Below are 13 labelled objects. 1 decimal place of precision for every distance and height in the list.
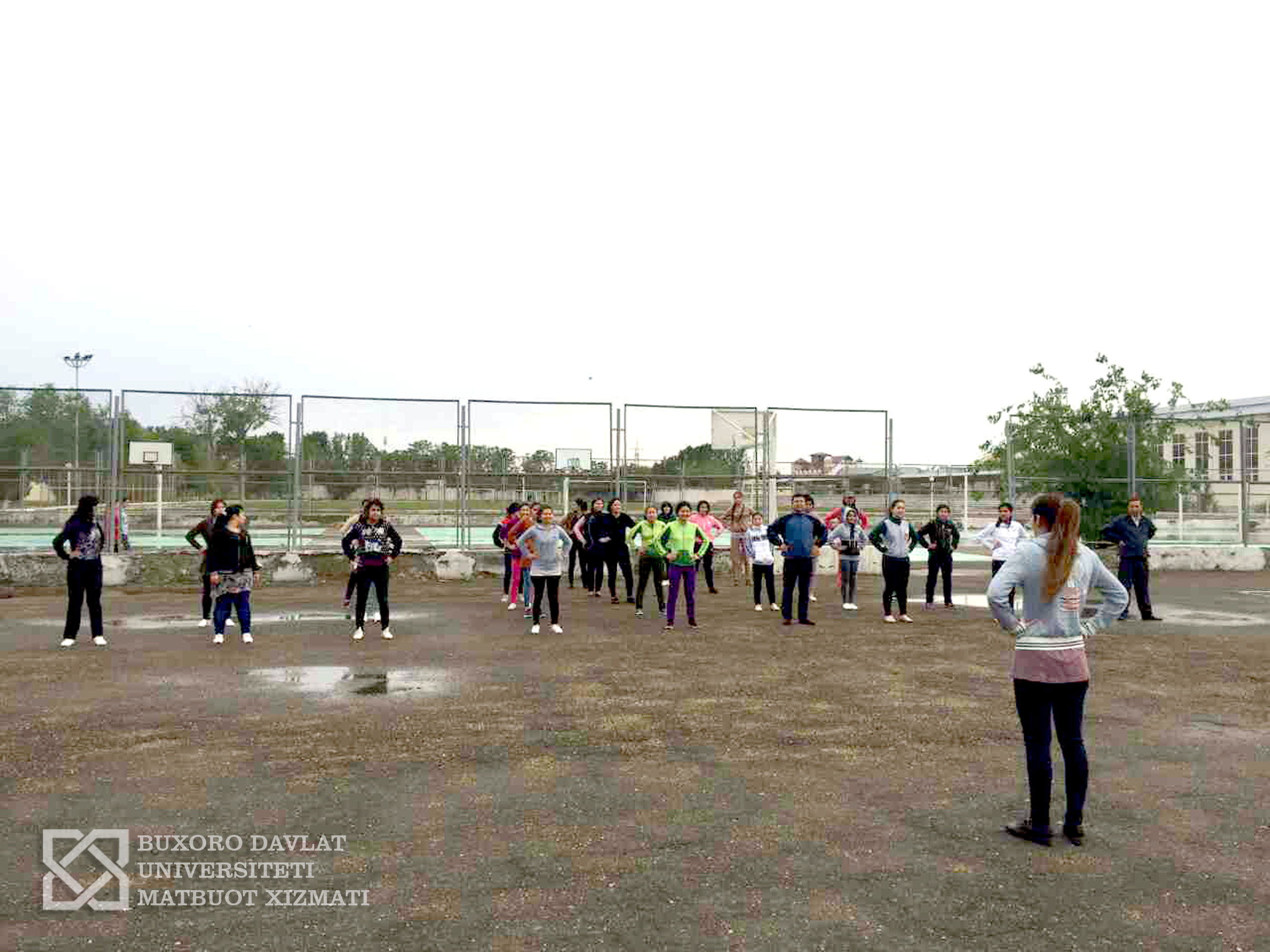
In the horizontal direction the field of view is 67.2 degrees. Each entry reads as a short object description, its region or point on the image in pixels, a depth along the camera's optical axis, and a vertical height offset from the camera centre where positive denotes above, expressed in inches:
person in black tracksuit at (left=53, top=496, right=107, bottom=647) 434.6 -39.0
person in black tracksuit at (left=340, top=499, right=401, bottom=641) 463.8 -32.5
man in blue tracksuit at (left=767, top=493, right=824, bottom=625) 529.7 -32.9
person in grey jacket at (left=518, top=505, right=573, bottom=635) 478.6 -35.2
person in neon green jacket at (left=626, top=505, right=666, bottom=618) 535.8 -37.9
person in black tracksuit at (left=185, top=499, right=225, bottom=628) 502.6 -26.8
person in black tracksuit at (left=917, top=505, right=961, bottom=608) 602.5 -37.5
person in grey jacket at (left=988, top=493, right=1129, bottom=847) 189.0 -32.7
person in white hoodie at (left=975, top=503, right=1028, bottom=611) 571.8 -30.4
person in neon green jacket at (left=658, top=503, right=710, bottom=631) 511.5 -36.4
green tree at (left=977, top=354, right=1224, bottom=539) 971.9 +36.1
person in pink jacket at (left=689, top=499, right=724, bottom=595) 641.0 -28.8
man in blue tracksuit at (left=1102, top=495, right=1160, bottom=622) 547.5 -35.6
